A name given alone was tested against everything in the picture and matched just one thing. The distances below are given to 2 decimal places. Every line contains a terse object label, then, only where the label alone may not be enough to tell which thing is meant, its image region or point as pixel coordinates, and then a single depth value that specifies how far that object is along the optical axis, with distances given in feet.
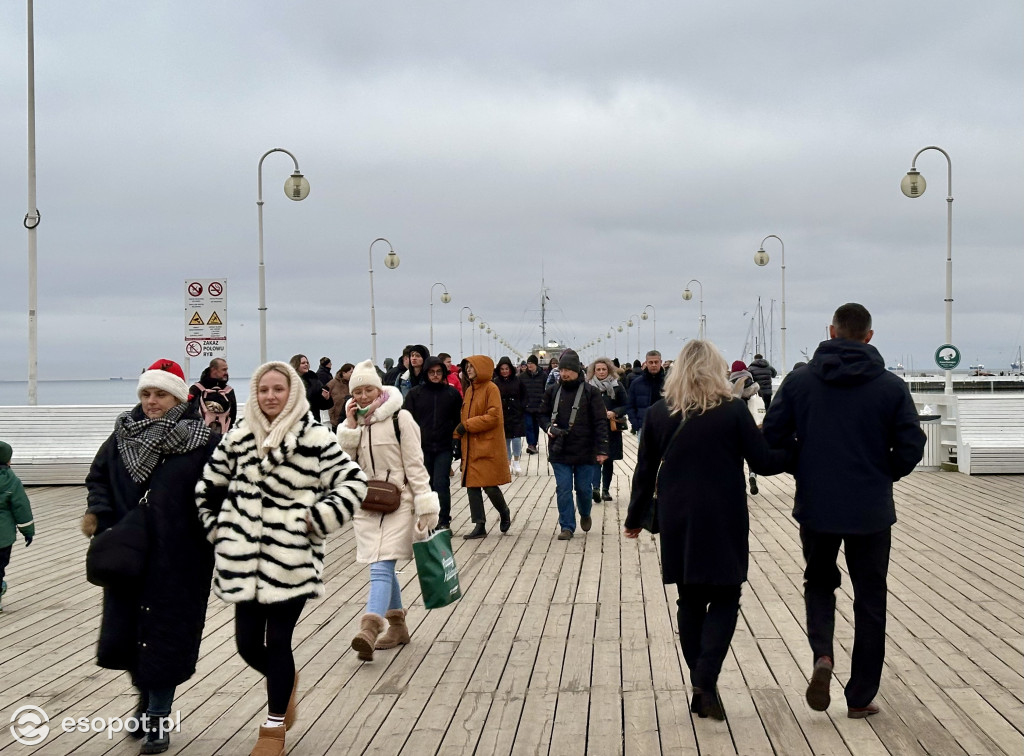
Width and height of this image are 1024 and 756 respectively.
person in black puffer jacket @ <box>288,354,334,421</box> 58.32
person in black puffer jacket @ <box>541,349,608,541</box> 38.91
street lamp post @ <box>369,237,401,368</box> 136.87
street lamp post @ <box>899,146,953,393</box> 82.64
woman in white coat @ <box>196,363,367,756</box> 16.40
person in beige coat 22.76
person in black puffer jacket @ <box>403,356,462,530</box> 37.68
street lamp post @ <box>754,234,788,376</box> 134.62
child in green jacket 27.32
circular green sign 73.30
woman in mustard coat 38.01
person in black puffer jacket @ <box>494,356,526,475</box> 54.80
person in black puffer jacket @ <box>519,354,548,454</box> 73.26
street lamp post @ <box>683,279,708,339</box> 203.18
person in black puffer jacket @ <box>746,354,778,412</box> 72.38
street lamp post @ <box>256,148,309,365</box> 77.92
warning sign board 53.62
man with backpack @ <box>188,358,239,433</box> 29.19
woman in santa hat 16.44
